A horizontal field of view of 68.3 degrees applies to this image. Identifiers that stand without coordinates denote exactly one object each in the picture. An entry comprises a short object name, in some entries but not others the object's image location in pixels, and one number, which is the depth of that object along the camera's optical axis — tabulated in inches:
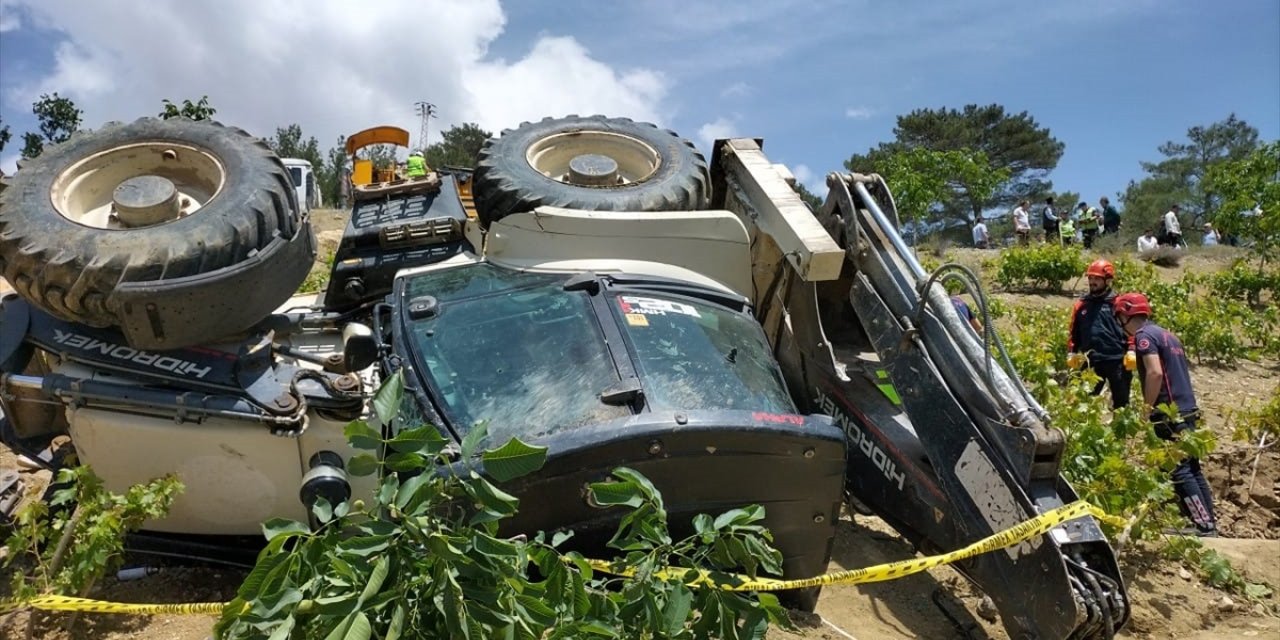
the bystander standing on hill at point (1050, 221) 799.7
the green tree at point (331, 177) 1377.5
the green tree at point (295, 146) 1654.8
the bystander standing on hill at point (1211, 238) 873.5
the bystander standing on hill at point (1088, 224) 831.1
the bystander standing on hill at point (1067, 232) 747.3
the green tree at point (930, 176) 906.1
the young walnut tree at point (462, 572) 89.9
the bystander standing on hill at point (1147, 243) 778.9
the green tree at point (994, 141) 1686.8
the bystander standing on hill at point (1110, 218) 903.8
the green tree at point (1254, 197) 619.7
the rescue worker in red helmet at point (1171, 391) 230.7
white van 551.2
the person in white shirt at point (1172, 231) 792.3
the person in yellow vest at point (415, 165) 388.6
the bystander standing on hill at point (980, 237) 886.4
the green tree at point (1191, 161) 1824.6
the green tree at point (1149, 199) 1588.3
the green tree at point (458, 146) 1387.8
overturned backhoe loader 135.2
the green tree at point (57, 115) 1446.9
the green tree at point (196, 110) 874.8
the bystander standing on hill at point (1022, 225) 788.0
